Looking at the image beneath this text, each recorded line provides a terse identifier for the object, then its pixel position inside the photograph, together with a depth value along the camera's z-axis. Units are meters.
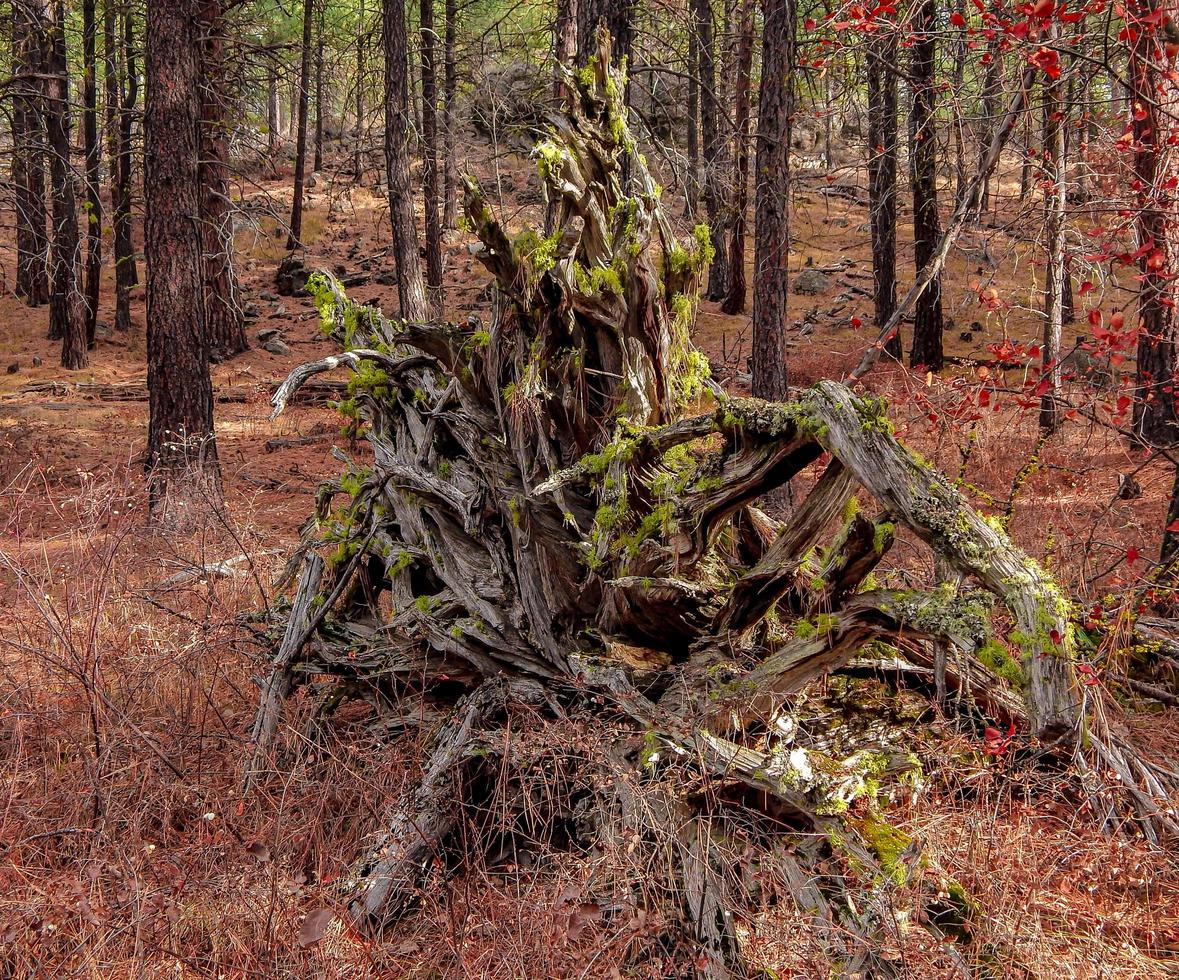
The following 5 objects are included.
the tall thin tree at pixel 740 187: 11.59
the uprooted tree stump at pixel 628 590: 3.48
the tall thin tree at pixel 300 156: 21.13
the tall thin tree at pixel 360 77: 13.64
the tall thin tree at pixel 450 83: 18.90
